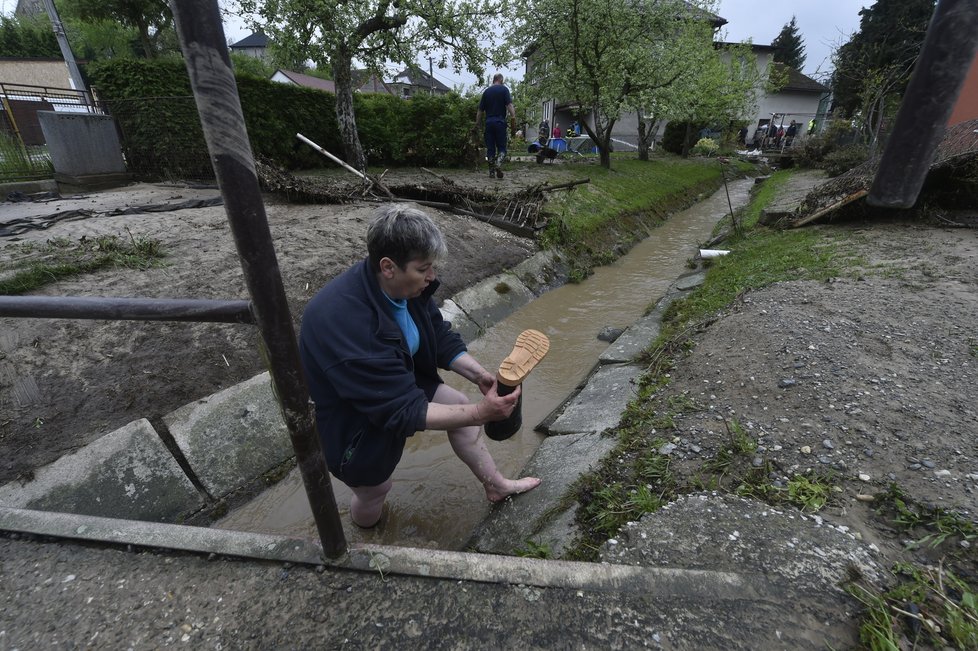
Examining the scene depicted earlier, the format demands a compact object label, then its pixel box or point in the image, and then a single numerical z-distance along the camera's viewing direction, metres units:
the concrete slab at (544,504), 2.23
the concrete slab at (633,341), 4.27
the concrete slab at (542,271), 6.82
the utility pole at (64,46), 10.51
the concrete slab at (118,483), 2.43
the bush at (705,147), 28.86
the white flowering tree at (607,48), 13.88
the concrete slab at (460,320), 5.24
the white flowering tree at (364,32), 9.06
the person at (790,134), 30.92
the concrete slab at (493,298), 5.64
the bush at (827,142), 17.45
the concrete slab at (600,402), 3.21
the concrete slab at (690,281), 6.06
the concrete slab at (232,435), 2.91
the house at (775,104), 34.62
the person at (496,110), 11.08
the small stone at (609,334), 5.22
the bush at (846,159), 12.73
